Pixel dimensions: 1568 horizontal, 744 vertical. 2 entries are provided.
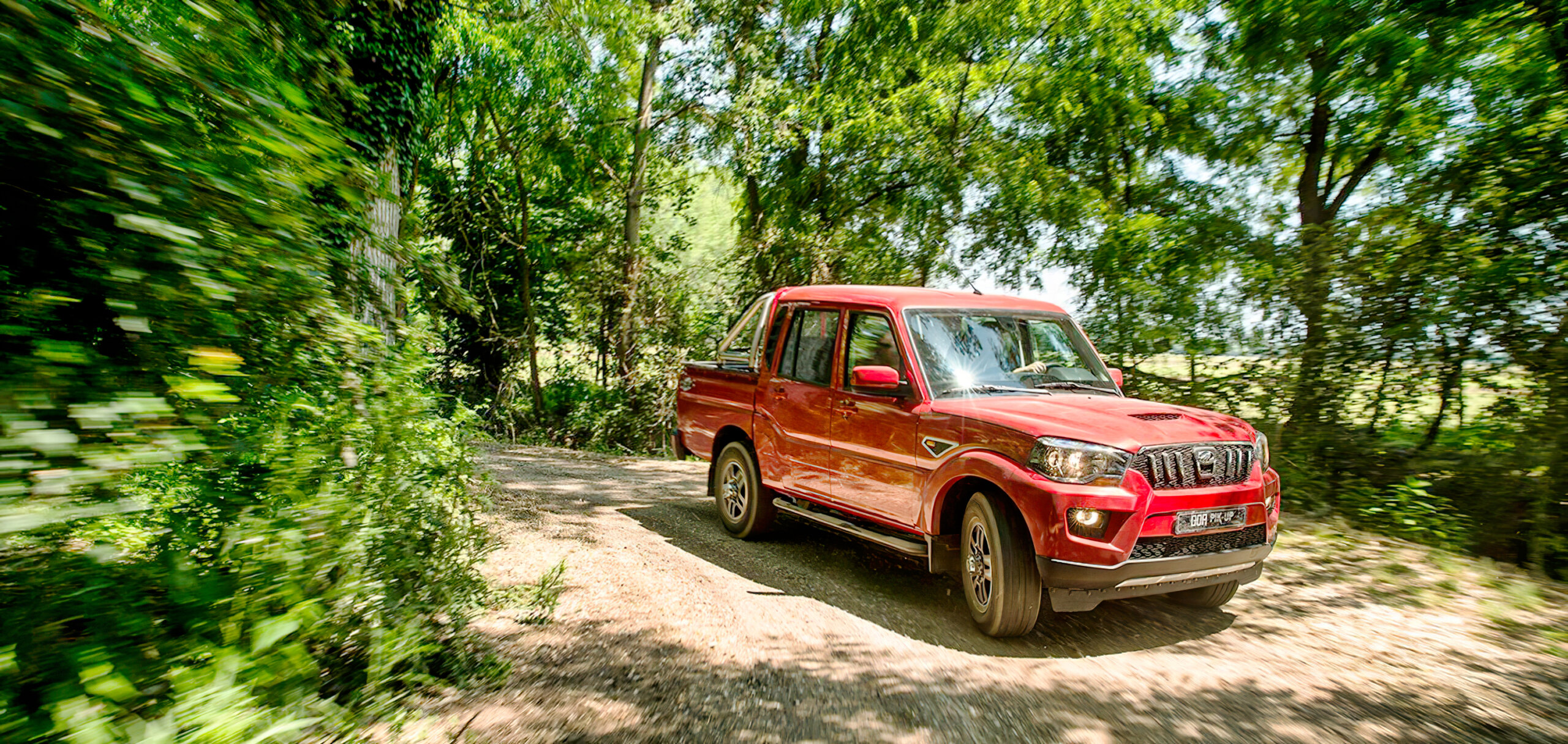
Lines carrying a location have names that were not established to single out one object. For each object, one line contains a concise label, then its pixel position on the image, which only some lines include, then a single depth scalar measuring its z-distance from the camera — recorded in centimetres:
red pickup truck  499
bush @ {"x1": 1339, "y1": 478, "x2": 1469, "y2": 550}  777
